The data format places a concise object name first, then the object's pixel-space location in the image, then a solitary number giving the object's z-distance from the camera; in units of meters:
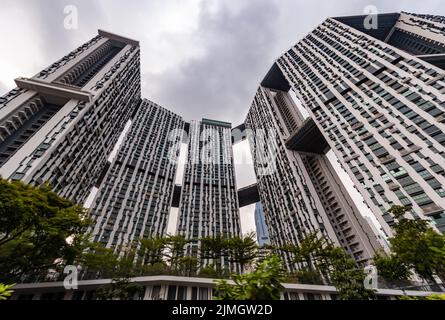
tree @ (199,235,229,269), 28.96
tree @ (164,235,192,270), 28.84
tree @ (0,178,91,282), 14.55
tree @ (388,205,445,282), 18.78
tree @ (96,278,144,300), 14.62
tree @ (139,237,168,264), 28.64
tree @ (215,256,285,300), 5.37
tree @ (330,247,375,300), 14.84
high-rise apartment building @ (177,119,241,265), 72.50
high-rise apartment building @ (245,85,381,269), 50.66
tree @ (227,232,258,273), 28.48
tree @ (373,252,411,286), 24.08
